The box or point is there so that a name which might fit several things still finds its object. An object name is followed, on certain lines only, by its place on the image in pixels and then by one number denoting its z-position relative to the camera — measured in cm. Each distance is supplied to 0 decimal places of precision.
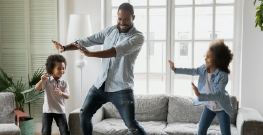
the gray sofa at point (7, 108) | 374
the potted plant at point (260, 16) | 290
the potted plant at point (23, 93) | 419
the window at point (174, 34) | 424
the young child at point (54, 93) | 351
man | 286
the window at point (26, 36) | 457
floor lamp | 410
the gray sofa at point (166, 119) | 339
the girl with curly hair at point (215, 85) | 293
